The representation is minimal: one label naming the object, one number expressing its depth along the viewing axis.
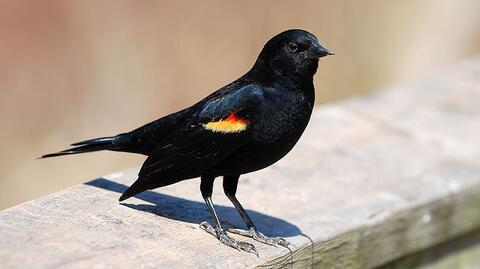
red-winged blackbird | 6.25
